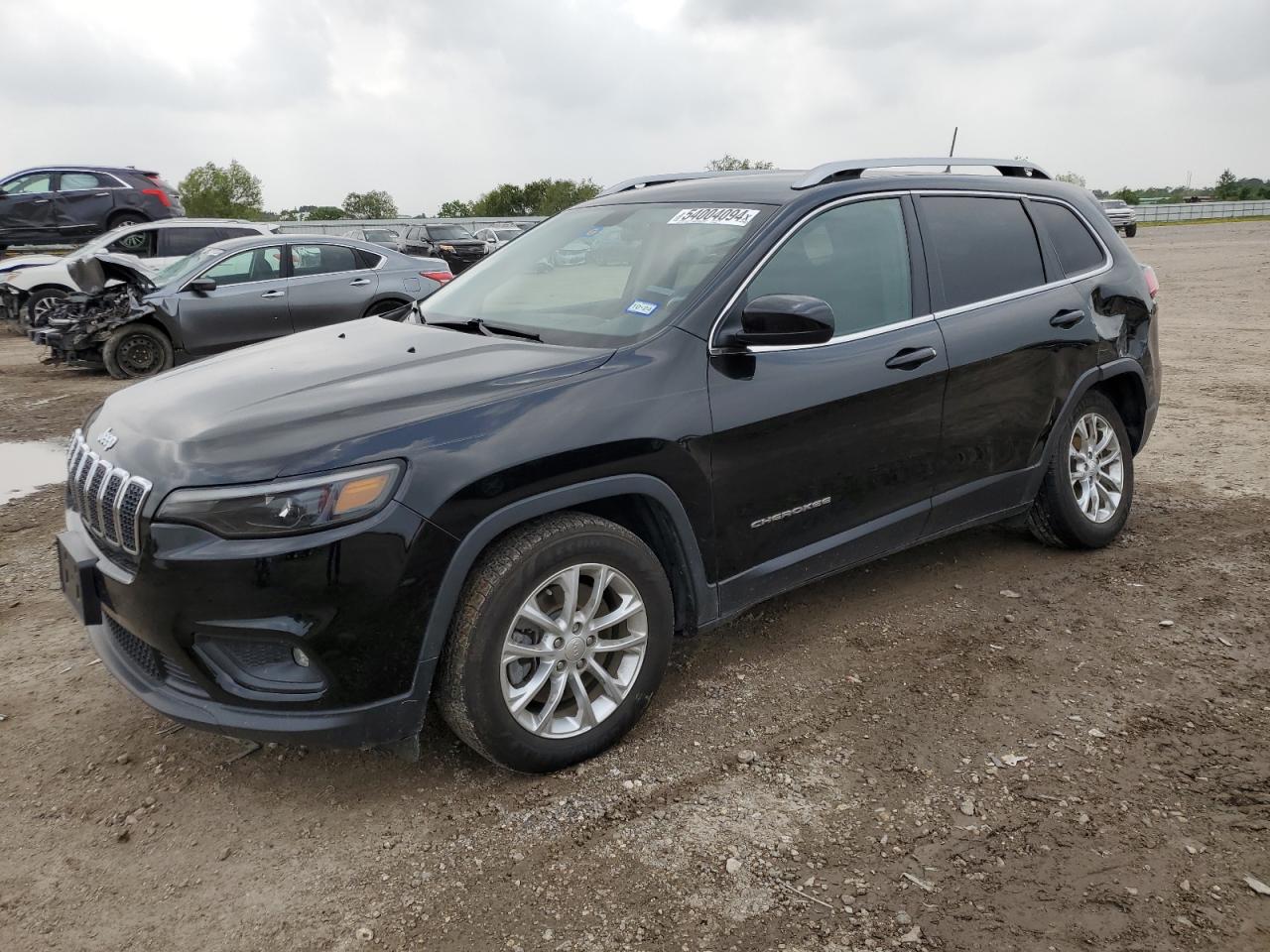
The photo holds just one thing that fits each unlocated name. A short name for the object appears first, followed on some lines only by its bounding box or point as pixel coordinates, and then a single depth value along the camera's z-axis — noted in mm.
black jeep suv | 2588
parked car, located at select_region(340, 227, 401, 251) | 28056
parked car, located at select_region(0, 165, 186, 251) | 17734
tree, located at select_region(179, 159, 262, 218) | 71700
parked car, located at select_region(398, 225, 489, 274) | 24234
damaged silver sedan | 10406
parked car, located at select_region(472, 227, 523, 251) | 25547
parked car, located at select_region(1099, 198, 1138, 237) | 38075
